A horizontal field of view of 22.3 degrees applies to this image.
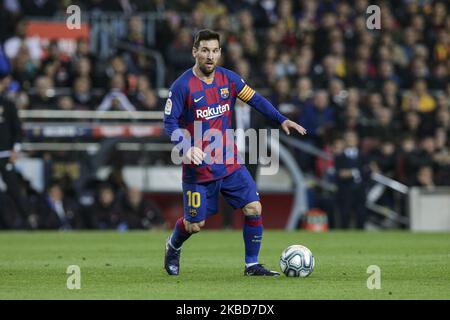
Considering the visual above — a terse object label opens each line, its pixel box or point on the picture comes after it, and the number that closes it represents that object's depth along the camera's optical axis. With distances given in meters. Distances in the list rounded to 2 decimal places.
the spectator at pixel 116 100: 21.45
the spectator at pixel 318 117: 22.03
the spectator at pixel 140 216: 20.86
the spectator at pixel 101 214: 20.67
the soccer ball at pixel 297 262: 11.05
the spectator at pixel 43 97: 21.19
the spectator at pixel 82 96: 21.52
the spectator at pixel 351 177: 21.27
